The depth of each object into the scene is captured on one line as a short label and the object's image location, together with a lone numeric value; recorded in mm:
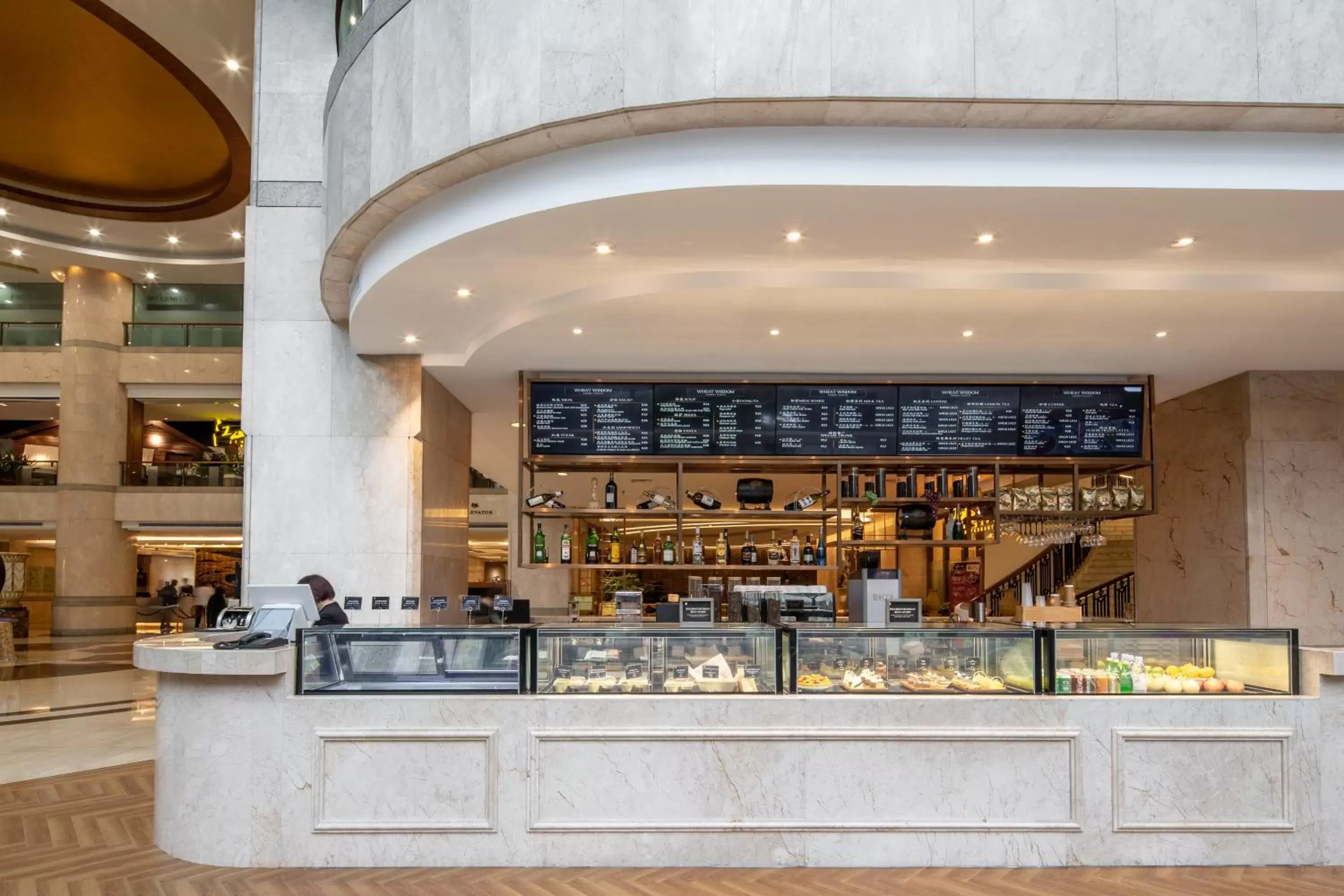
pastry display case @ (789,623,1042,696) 4242
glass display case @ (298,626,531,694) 4180
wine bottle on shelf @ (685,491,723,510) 7199
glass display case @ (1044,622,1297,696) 4273
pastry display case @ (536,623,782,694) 4246
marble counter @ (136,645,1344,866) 4066
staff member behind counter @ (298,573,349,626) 5125
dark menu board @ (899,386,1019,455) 6941
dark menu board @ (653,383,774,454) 6910
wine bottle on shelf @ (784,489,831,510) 7223
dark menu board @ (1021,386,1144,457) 6953
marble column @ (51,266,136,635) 17422
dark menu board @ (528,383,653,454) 6879
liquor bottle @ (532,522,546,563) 7191
